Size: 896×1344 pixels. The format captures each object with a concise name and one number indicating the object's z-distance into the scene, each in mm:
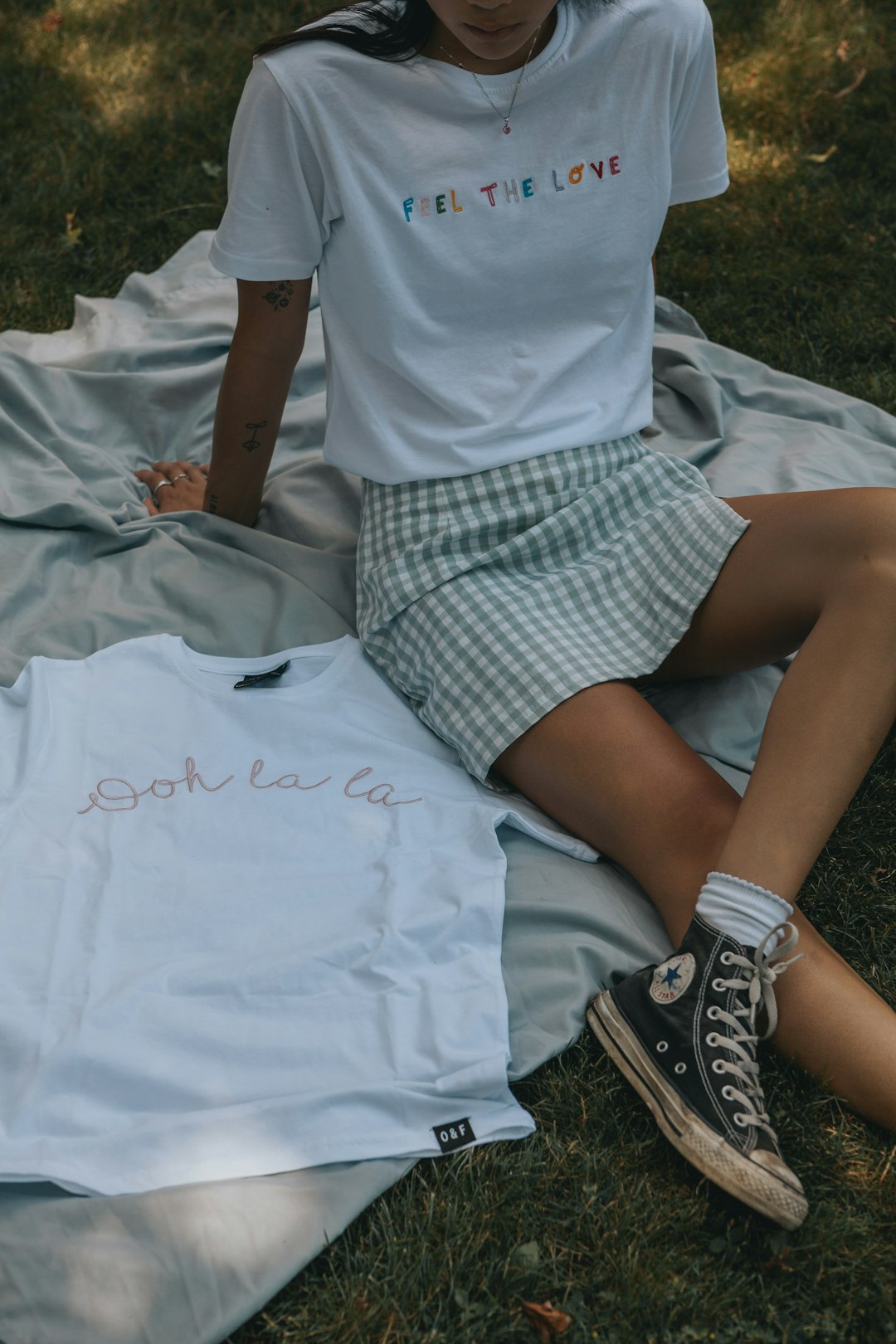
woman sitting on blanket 1610
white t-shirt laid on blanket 1522
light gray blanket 1423
